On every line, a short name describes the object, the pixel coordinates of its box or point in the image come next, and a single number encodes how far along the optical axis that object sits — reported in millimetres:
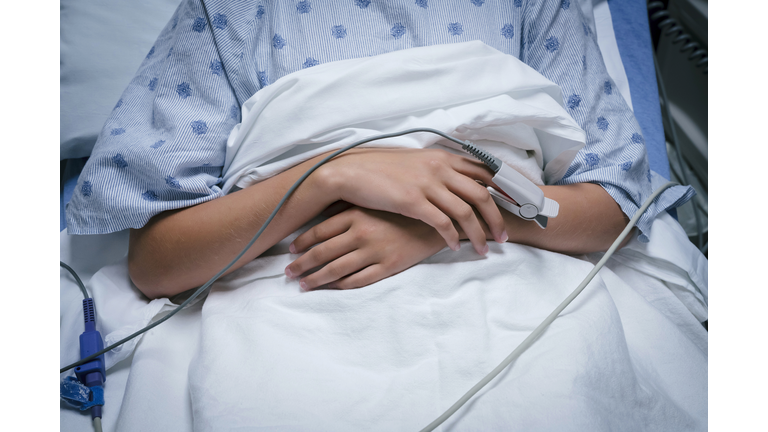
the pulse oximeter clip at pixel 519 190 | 634
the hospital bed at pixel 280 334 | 580
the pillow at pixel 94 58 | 1013
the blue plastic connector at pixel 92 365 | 679
